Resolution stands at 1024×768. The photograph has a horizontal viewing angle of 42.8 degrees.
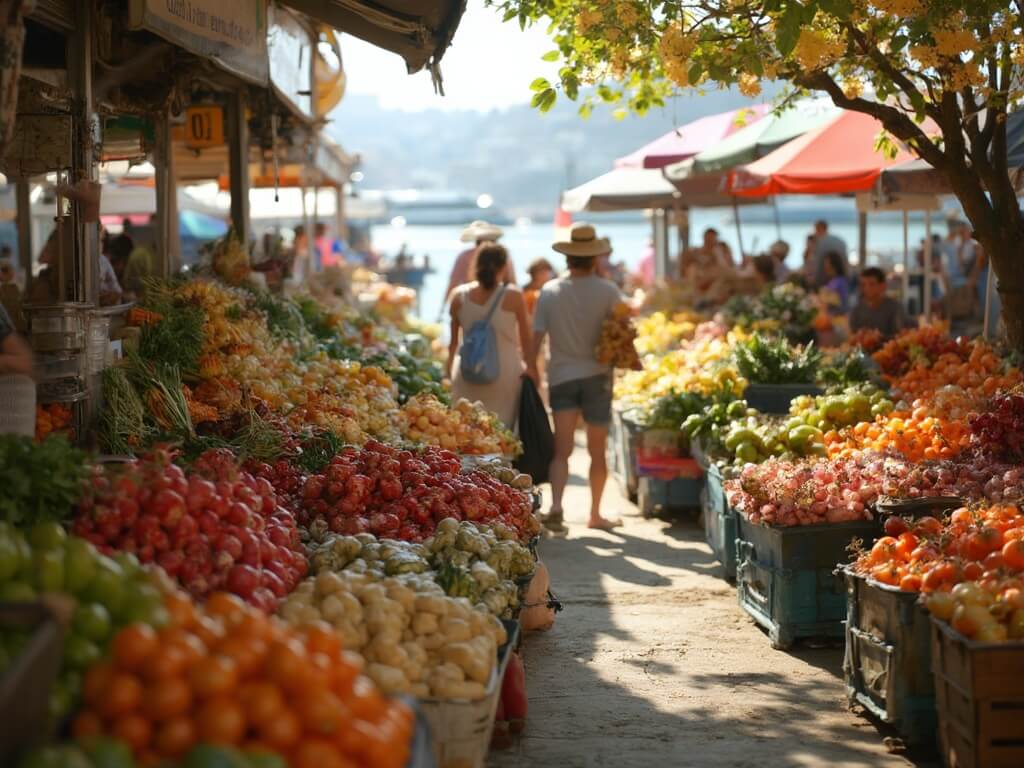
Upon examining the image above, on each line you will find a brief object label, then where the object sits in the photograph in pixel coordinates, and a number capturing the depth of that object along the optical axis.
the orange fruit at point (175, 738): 2.82
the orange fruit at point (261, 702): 2.88
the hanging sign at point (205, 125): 11.38
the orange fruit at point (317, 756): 2.85
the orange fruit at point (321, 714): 2.93
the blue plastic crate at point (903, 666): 5.00
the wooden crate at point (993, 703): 4.37
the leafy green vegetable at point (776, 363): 10.20
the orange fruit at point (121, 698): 2.90
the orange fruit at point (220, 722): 2.81
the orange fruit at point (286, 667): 2.99
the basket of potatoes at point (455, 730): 4.03
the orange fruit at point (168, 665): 2.92
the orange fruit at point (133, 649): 3.00
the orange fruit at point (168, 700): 2.86
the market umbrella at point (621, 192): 17.77
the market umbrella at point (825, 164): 12.05
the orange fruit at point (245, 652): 3.03
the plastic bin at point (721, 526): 7.91
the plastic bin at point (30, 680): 2.64
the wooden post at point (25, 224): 10.45
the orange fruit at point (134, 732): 2.83
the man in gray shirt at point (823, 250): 18.44
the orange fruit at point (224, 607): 3.39
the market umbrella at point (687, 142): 15.19
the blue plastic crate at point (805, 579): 6.34
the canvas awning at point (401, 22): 7.14
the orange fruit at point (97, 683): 2.97
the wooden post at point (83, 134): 6.34
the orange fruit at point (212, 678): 2.90
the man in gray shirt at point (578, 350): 9.57
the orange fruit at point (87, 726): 2.90
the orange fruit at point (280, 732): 2.86
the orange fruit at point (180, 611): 3.25
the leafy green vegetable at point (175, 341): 6.83
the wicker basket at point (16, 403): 4.81
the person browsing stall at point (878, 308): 12.23
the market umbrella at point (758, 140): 12.96
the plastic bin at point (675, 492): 10.07
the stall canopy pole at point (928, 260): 15.03
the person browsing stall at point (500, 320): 9.81
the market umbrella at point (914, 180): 9.75
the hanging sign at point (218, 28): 5.48
